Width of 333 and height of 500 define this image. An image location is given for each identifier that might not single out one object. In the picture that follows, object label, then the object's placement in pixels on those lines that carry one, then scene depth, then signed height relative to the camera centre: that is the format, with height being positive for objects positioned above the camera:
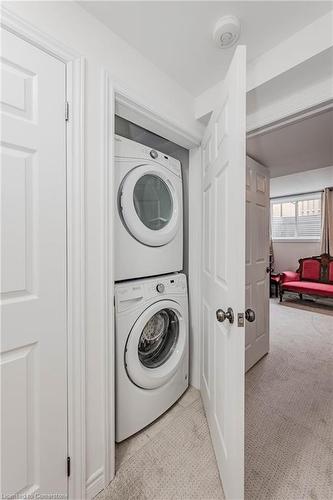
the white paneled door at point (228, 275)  0.93 -0.12
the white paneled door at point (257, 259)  2.13 -0.10
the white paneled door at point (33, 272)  0.83 -0.09
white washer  1.28 -0.67
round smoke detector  1.04 +1.05
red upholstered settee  4.17 -0.58
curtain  4.66 +0.59
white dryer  1.29 +0.24
